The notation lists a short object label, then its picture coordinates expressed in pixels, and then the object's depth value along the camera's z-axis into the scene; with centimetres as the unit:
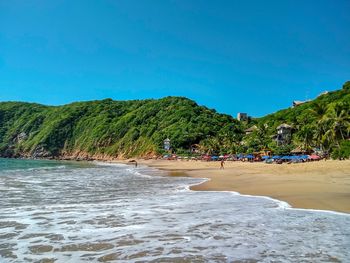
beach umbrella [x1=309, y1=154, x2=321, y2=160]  4423
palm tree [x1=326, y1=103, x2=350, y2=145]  4379
